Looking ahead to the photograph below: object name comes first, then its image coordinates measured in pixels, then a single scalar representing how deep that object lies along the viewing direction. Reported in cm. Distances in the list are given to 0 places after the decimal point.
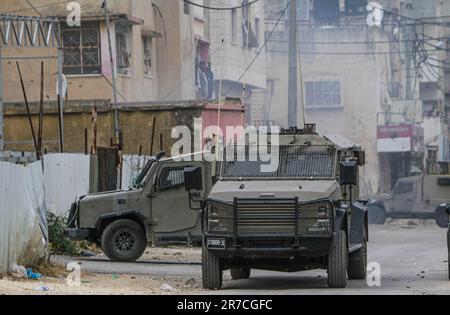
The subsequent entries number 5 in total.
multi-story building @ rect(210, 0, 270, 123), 5316
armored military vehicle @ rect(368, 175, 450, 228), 4700
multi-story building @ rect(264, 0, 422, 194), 6925
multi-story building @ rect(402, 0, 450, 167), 7925
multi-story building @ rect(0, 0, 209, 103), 3925
